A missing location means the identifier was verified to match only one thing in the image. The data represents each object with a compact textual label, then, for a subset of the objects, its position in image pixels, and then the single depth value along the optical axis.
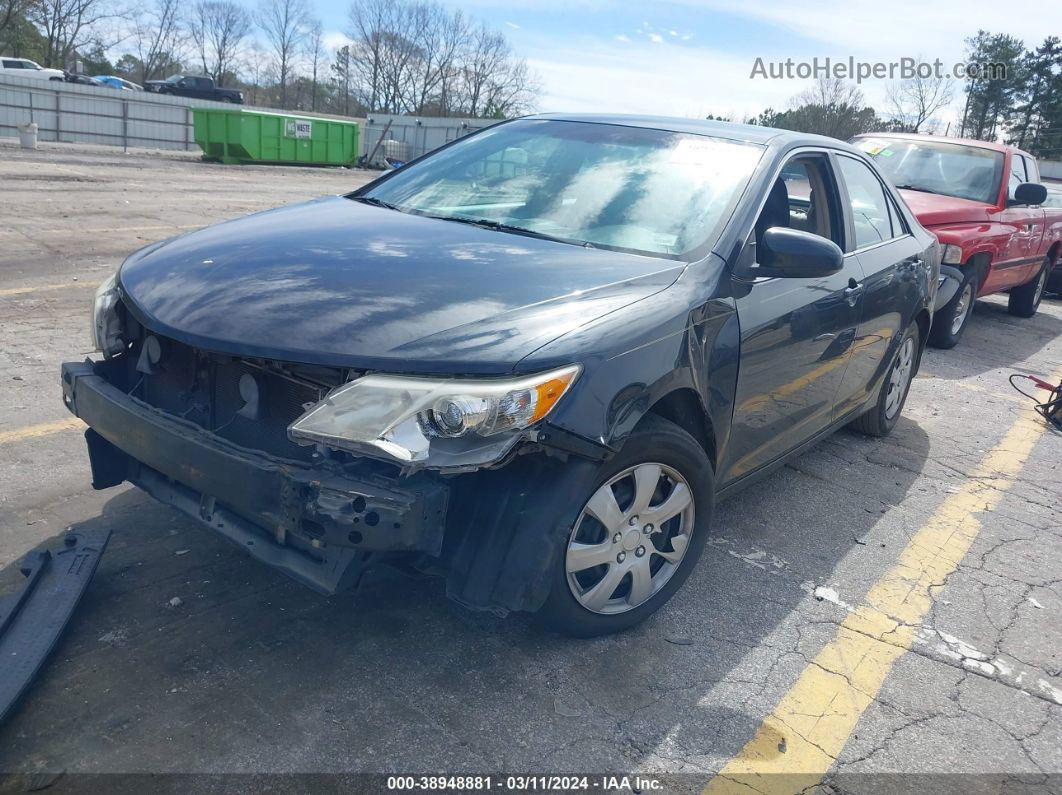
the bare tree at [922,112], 51.27
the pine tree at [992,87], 52.69
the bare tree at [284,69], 75.19
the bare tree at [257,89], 75.19
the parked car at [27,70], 37.62
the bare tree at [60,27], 54.69
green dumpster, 25.31
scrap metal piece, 2.47
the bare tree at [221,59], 72.31
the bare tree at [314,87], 77.56
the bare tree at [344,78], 75.81
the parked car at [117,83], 44.30
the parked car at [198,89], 40.88
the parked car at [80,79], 40.78
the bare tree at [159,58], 67.69
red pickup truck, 8.22
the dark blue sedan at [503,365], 2.38
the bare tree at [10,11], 48.72
